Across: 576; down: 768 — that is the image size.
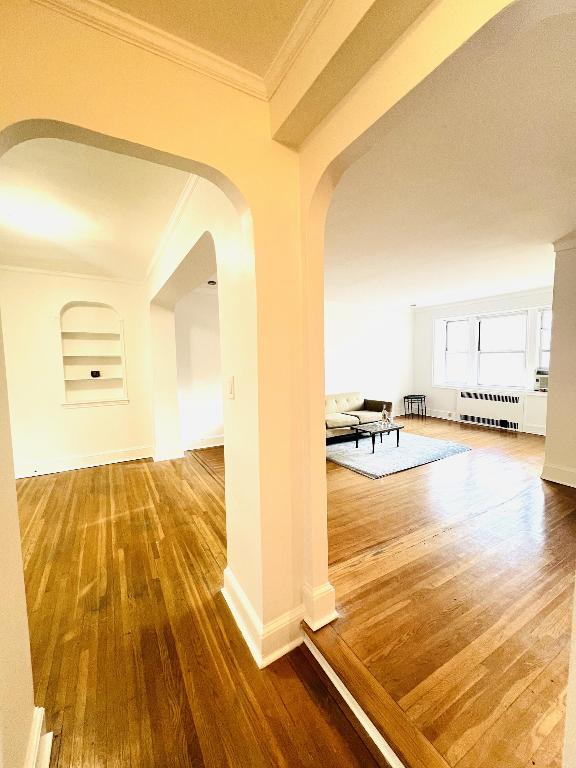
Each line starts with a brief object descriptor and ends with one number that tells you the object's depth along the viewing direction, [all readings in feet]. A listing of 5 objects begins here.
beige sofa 16.26
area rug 12.63
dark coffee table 14.76
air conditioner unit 17.62
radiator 18.61
